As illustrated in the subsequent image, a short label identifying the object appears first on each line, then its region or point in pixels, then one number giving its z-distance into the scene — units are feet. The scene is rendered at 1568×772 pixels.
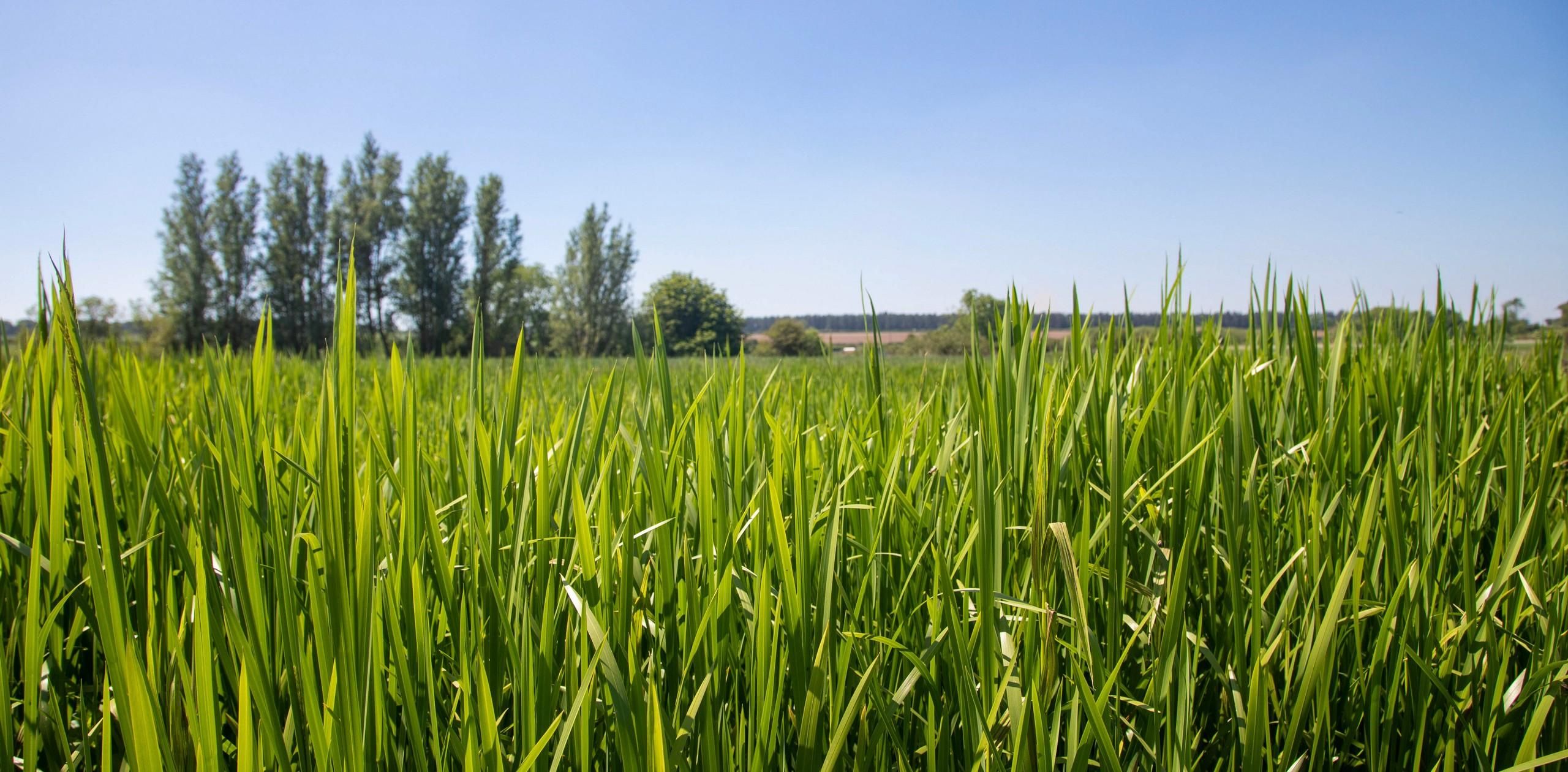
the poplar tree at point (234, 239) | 139.85
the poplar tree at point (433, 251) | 148.97
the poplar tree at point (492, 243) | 154.92
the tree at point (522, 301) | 160.86
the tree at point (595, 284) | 170.30
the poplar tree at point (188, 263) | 137.69
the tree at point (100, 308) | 153.07
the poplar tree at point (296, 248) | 143.23
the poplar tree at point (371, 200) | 148.36
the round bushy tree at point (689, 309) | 192.24
